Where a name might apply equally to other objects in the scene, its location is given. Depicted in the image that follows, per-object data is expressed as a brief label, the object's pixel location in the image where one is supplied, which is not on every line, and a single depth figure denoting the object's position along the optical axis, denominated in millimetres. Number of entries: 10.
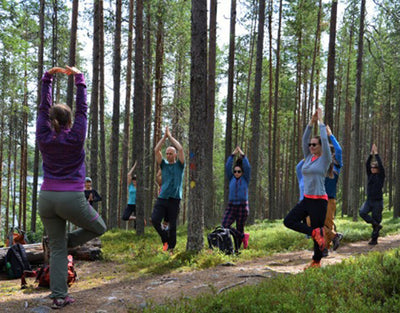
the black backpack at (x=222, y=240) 7754
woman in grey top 5742
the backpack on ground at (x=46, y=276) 5656
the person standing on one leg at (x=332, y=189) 7488
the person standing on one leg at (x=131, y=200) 13594
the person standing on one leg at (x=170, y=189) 7738
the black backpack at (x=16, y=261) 7199
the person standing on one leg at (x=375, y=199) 9594
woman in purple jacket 4191
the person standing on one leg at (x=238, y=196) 8375
